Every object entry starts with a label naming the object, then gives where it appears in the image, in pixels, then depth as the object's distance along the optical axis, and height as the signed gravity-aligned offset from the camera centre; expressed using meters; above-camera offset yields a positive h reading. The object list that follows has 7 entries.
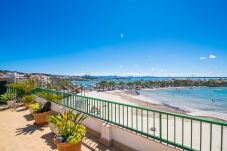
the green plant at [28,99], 5.50 -1.18
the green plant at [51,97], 4.88 -0.94
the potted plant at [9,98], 6.16 -1.31
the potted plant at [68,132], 2.32 -1.27
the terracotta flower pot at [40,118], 4.07 -1.54
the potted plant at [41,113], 4.07 -1.37
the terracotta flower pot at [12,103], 6.08 -1.53
